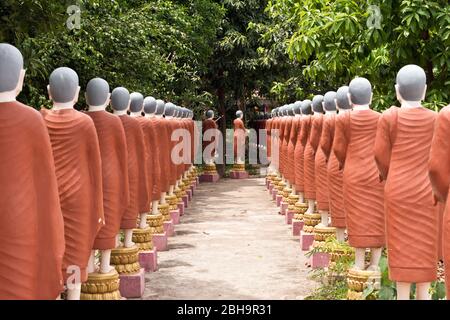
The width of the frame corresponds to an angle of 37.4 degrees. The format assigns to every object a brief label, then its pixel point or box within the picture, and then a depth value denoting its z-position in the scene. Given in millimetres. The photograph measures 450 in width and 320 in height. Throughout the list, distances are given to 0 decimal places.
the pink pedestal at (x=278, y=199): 13839
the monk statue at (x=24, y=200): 3432
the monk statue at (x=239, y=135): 19172
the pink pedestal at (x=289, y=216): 11586
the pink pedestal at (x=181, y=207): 12852
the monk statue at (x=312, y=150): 8570
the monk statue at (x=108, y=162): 5602
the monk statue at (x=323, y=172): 7949
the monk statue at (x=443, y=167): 3688
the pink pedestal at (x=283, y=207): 12684
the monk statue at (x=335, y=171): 6809
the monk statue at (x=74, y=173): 4621
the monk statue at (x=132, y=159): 6602
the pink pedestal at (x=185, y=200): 13938
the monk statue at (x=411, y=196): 4746
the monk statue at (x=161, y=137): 9023
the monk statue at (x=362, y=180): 5922
